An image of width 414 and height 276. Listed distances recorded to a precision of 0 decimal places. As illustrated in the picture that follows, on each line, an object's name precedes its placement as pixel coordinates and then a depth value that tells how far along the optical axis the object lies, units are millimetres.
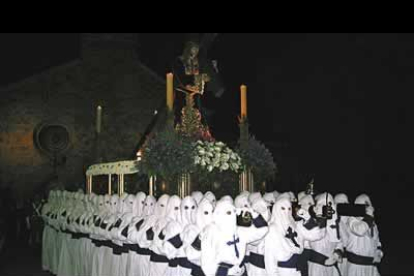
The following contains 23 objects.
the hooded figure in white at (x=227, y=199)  5061
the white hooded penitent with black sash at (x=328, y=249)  6395
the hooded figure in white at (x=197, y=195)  6279
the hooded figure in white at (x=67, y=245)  9188
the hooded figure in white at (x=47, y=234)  10305
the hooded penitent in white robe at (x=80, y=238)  8562
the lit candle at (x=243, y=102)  7824
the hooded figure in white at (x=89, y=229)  8248
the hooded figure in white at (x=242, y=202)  5573
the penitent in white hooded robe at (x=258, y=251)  5680
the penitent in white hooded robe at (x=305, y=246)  5773
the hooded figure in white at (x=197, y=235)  5262
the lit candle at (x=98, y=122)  11359
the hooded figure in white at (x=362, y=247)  6488
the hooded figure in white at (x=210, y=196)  6220
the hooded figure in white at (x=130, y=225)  6797
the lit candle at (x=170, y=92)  7265
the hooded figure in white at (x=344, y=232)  6691
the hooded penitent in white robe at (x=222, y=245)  4852
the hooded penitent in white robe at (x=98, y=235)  7844
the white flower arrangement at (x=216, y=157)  6621
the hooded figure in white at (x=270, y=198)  6666
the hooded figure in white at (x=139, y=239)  6445
